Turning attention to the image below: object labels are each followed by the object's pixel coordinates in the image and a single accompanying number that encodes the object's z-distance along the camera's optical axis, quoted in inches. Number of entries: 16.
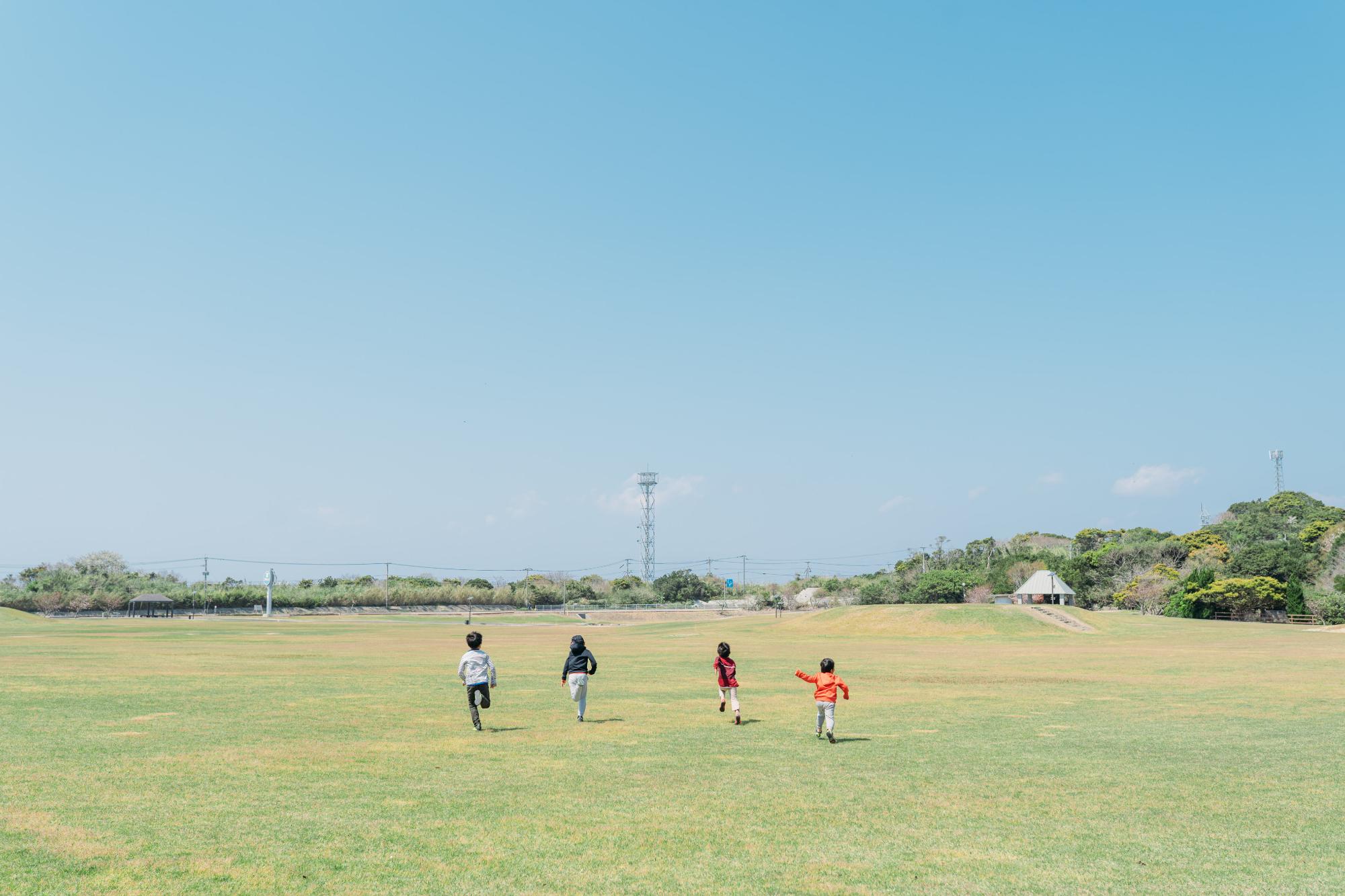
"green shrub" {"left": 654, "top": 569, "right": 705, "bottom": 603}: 6525.6
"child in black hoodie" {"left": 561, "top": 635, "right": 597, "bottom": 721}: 825.5
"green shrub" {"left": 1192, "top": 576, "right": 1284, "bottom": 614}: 3484.3
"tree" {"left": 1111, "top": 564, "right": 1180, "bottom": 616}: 3978.8
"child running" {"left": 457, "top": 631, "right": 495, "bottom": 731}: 785.6
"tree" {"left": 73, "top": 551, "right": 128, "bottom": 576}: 6072.8
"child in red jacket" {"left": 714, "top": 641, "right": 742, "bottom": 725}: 855.7
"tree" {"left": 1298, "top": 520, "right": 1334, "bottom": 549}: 4650.6
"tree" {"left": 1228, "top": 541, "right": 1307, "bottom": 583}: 3678.6
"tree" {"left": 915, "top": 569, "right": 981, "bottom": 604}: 4596.5
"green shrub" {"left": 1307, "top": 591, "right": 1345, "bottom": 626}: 3191.4
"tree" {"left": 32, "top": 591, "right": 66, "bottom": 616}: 4813.0
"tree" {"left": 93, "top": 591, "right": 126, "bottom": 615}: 4972.9
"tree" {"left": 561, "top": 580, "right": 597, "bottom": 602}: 6850.4
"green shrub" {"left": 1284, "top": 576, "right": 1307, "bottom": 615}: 3469.5
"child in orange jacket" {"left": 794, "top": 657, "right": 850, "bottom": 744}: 727.1
